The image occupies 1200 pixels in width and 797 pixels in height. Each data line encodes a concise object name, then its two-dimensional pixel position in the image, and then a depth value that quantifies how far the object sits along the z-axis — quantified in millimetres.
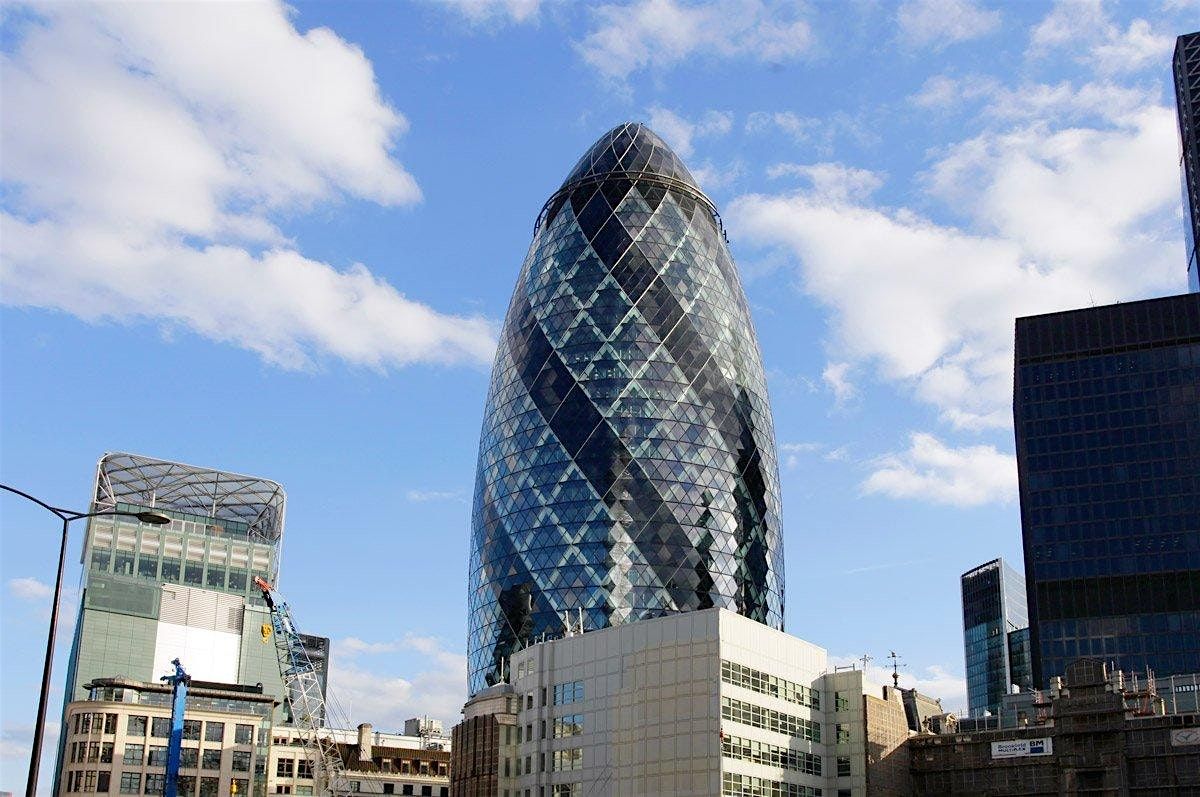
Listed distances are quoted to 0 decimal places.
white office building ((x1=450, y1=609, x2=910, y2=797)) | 75500
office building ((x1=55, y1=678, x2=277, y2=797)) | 107188
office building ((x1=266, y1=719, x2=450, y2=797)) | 122812
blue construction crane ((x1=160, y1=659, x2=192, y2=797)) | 107125
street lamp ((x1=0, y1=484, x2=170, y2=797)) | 28703
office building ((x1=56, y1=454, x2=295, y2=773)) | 149125
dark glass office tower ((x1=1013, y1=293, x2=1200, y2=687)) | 135750
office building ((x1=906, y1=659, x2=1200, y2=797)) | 77438
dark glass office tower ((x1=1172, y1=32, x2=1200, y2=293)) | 184000
